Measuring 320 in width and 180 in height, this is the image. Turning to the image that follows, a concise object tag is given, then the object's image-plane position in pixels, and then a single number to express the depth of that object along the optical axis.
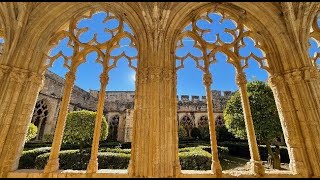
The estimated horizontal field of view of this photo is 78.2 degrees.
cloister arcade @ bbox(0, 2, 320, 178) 3.53
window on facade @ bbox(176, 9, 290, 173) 3.76
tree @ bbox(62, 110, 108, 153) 9.97
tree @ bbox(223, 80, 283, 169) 8.34
